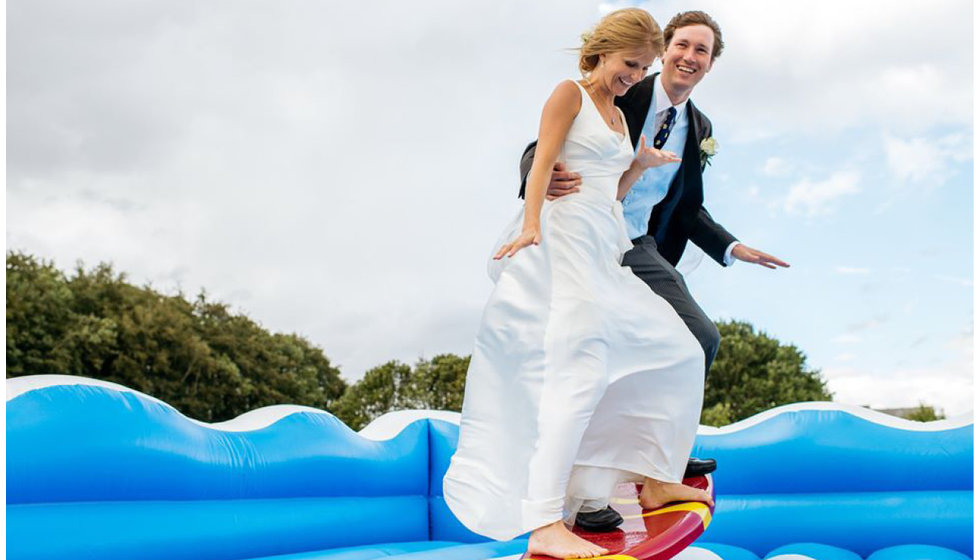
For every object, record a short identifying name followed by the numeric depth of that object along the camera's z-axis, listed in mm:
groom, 2693
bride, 2209
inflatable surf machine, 3004
